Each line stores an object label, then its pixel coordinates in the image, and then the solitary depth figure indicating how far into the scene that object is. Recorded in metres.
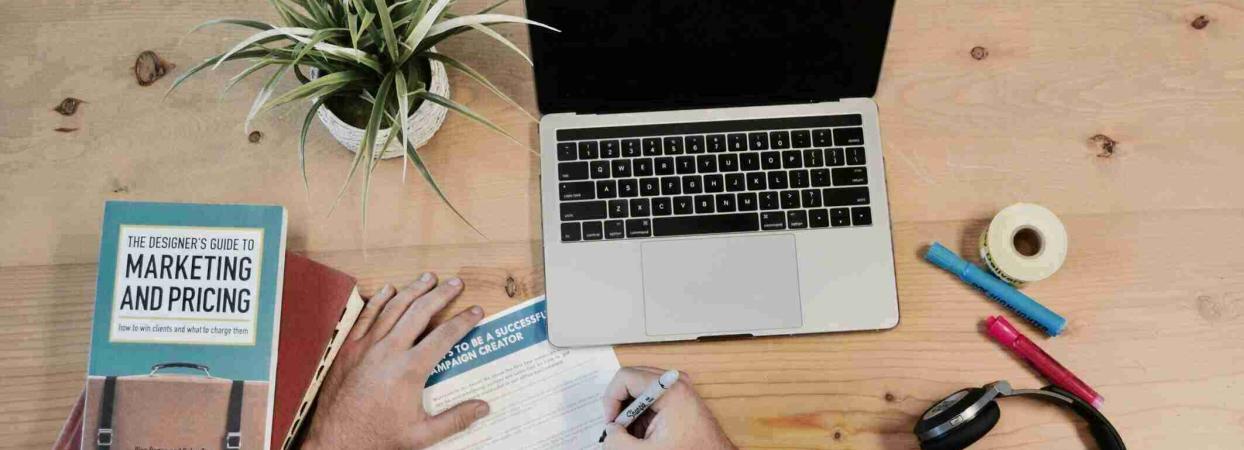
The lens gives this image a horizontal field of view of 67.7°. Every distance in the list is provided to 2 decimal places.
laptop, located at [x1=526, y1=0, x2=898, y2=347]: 0.88
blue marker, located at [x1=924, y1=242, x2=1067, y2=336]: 0.88
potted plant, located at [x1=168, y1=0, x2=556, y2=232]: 0.76
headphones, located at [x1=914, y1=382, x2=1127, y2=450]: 0.82
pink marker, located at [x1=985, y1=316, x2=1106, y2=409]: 0.87
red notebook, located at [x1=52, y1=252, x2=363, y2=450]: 0.84
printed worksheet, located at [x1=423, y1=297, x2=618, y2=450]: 0.88
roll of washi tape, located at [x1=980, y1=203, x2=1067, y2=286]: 0.86
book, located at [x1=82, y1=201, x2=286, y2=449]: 0.82
